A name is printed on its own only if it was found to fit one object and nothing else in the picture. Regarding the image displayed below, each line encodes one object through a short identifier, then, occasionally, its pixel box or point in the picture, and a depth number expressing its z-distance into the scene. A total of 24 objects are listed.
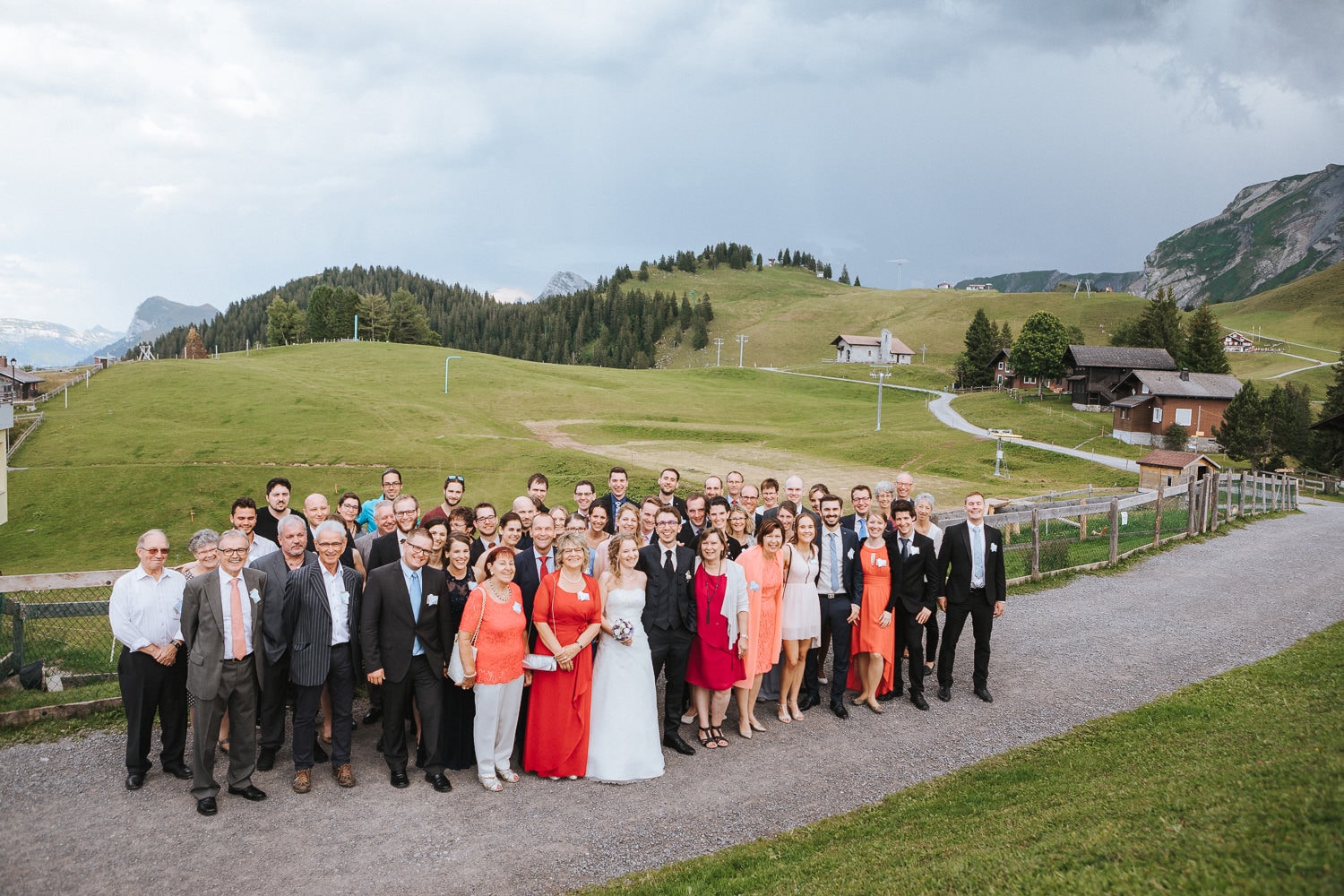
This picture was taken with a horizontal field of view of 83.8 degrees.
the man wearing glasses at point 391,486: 9.86
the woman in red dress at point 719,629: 7.95
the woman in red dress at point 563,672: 7.10
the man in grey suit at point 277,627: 6.88
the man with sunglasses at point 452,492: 10.11
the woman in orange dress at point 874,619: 8.84
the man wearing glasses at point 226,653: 6.52
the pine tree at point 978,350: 89.12
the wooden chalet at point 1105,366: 64.25
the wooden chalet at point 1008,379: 78.81
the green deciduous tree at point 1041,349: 71.50
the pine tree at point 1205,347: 71.00
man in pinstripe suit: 6.81
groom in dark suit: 7.77
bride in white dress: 7.12
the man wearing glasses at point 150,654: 6.65
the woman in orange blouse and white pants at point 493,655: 6.87
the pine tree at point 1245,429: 46.62
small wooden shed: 33.47
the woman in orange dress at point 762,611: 8.21
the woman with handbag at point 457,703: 7.18
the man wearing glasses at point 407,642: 6.88
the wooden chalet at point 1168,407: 54.72
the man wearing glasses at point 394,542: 8.30
